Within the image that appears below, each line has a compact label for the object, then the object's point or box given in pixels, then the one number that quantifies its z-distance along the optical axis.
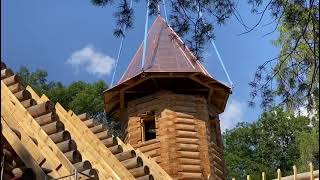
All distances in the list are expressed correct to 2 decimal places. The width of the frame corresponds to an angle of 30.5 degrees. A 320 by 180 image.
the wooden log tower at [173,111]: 16.97
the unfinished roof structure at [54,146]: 7.66
